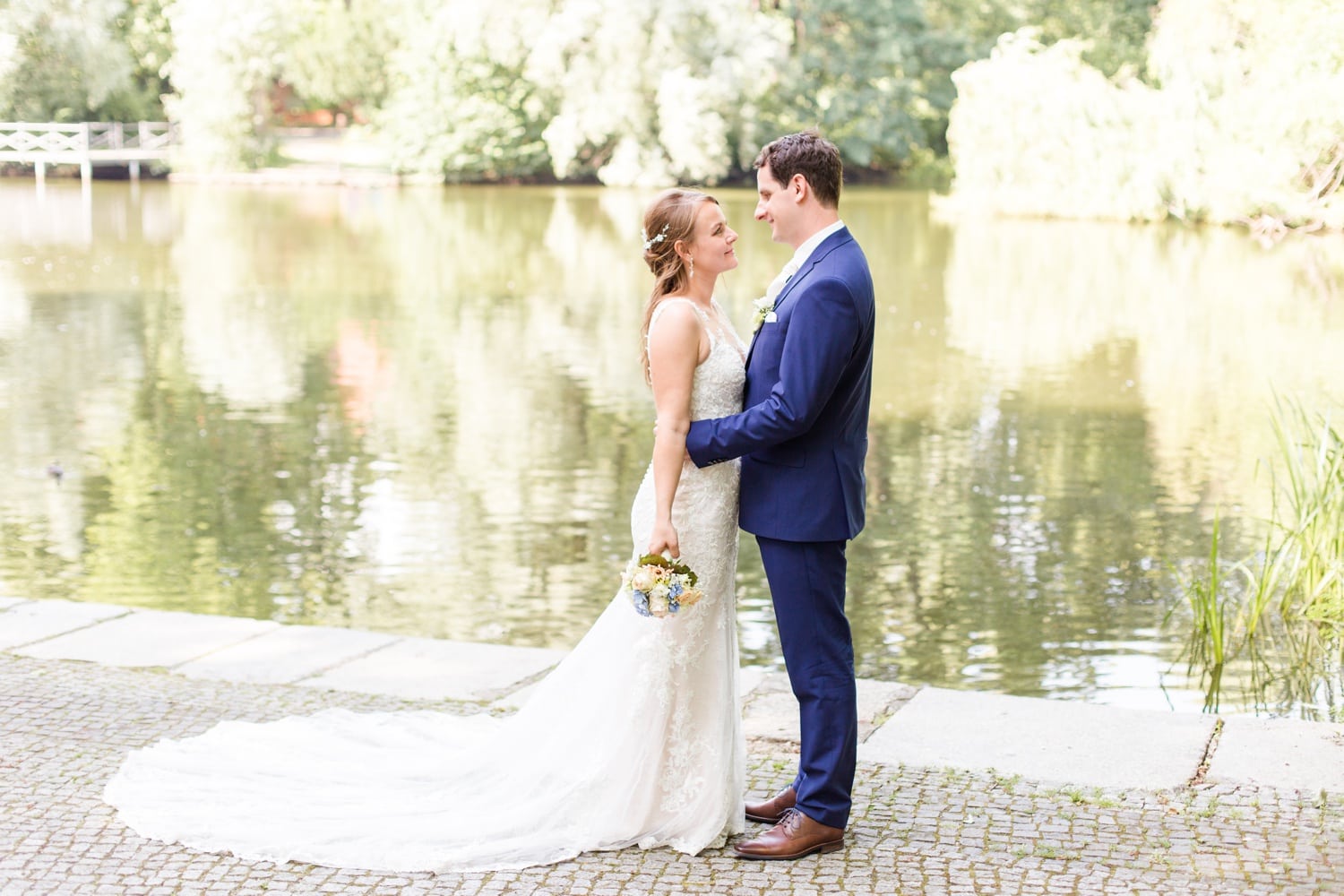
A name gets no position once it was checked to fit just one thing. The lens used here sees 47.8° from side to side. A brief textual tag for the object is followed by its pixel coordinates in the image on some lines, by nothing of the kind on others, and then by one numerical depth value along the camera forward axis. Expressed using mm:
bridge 37469
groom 3432
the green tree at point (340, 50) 45531
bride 3576
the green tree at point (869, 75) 41531
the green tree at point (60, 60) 32250
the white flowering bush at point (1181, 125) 24391
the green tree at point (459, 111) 40938
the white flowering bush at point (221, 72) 40344
